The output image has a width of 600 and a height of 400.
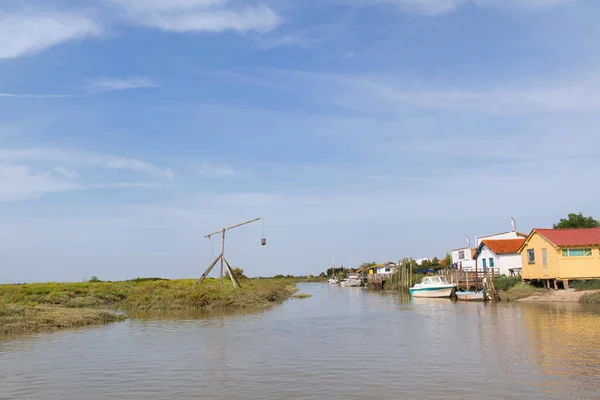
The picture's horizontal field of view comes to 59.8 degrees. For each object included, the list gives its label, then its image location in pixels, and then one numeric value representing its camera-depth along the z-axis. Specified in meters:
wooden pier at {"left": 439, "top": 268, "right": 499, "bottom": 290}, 54.47
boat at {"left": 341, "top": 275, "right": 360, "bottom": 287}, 112.69
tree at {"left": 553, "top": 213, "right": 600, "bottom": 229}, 62.97
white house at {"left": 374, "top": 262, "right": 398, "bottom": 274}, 109.44
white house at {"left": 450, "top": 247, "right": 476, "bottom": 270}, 70.25
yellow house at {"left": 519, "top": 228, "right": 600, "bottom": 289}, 42.41
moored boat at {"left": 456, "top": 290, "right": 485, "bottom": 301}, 47.64
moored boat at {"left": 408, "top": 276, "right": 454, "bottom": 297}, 53.19
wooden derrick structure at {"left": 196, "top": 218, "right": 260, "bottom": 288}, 51.09
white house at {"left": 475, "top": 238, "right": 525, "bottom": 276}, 56.38
